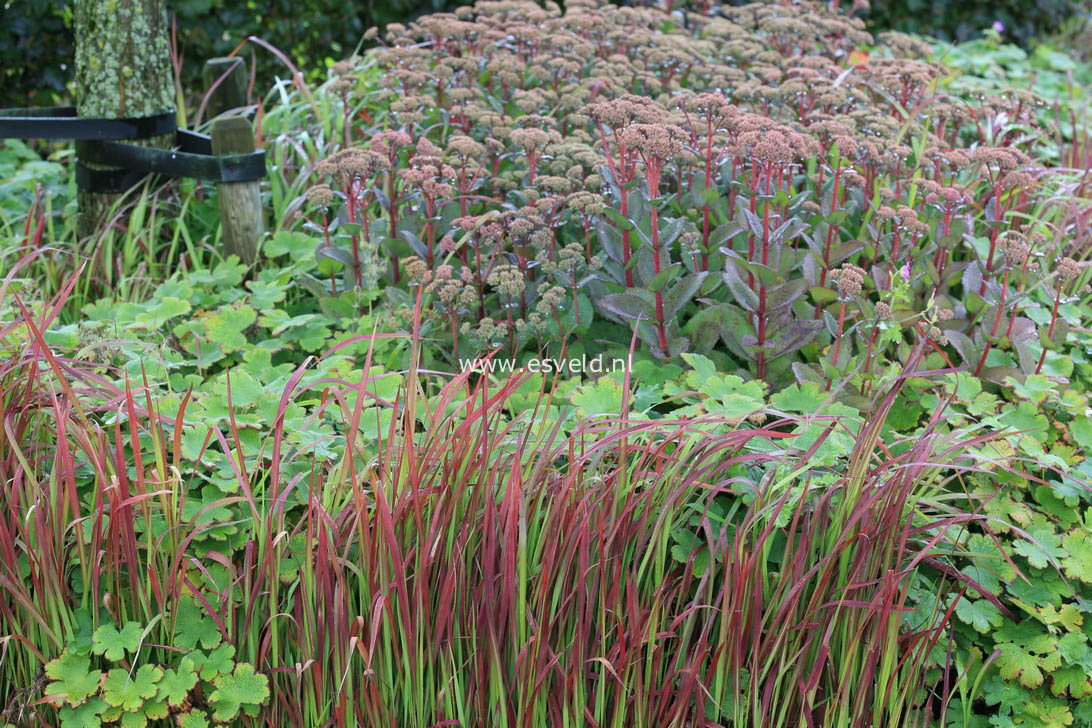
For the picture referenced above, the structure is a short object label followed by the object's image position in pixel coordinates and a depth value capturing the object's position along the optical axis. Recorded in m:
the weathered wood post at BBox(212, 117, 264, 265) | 3.36
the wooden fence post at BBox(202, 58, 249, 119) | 4.34
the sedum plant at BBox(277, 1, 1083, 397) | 2.64
